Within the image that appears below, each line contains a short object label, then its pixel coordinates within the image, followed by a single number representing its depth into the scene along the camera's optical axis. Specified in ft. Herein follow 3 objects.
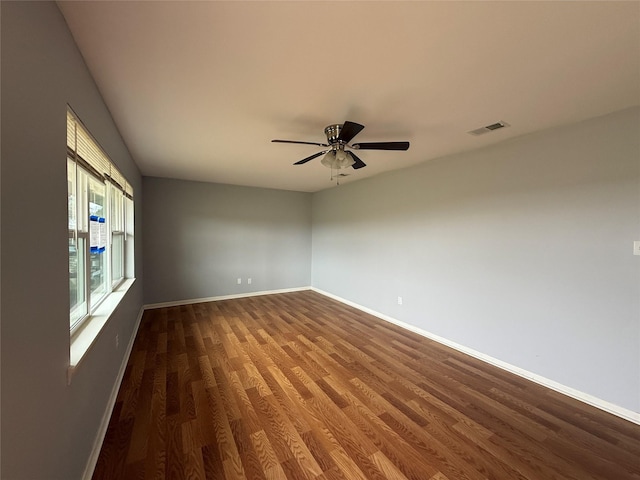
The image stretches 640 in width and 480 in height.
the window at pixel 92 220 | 5.06
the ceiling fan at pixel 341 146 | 7.07
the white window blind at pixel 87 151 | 4.79
